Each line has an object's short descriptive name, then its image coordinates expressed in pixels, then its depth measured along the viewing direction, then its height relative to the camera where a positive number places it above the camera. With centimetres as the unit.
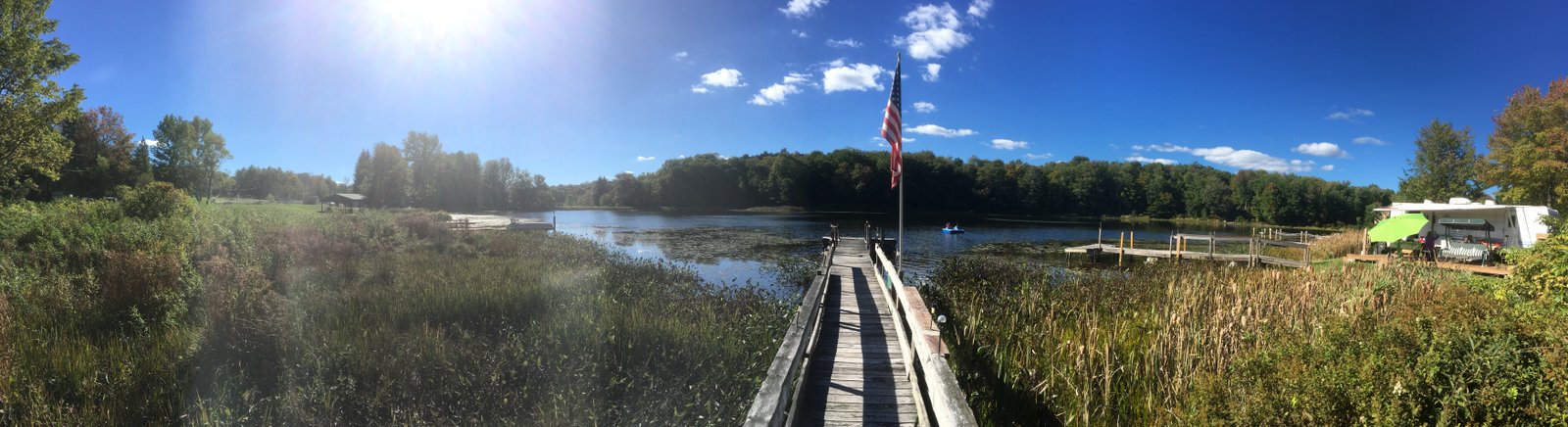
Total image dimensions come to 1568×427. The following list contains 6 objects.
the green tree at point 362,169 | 9262 +555
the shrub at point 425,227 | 2302 -119
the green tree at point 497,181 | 9944 +405
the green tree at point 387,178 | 8038 +352
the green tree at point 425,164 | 8364 +625
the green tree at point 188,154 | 5000 +456
